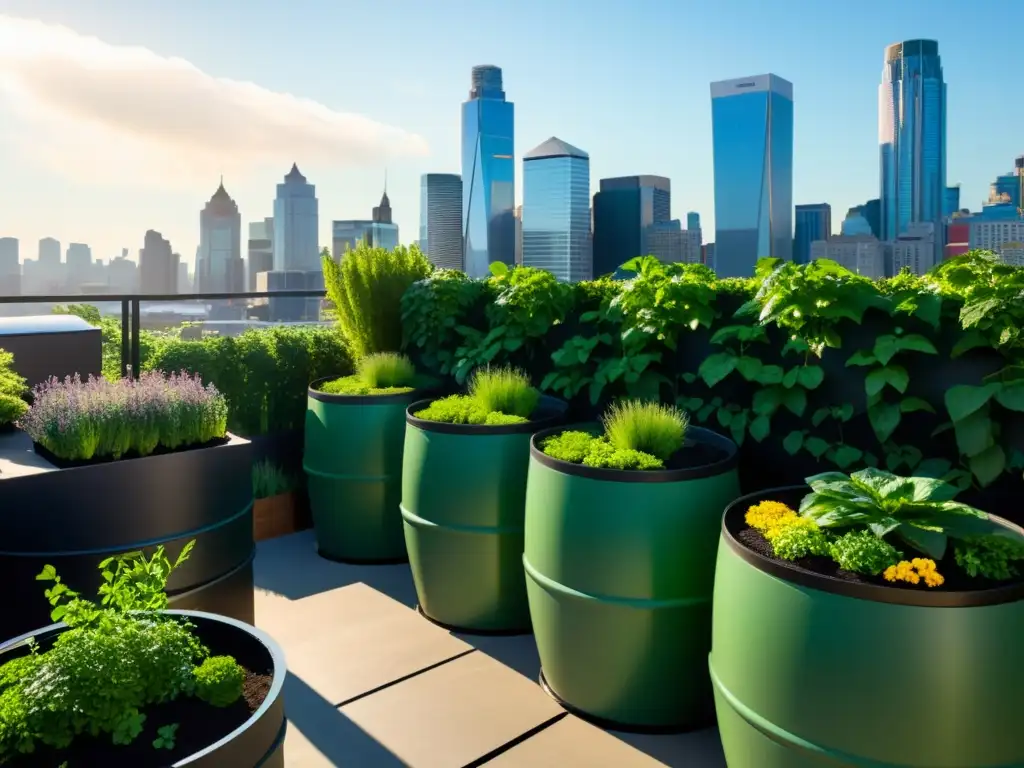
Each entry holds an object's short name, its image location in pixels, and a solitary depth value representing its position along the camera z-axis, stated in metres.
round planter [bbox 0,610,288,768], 1.18
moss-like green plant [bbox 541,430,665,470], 2.35
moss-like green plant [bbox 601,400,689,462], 2.49
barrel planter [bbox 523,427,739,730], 2.25
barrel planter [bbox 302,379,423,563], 3.68
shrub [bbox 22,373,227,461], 2.32
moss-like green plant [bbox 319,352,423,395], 3.88
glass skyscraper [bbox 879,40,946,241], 47.75
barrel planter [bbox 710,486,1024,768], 1.52
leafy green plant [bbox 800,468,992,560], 1.72
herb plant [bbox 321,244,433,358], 4.35
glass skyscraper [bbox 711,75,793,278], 56.00
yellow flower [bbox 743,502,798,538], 1.96
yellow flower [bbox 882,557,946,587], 1.58
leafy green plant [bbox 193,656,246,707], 1.36
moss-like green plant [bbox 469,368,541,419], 3.18
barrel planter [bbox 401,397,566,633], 2.90
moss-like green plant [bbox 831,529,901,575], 1.66
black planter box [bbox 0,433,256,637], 2.10
